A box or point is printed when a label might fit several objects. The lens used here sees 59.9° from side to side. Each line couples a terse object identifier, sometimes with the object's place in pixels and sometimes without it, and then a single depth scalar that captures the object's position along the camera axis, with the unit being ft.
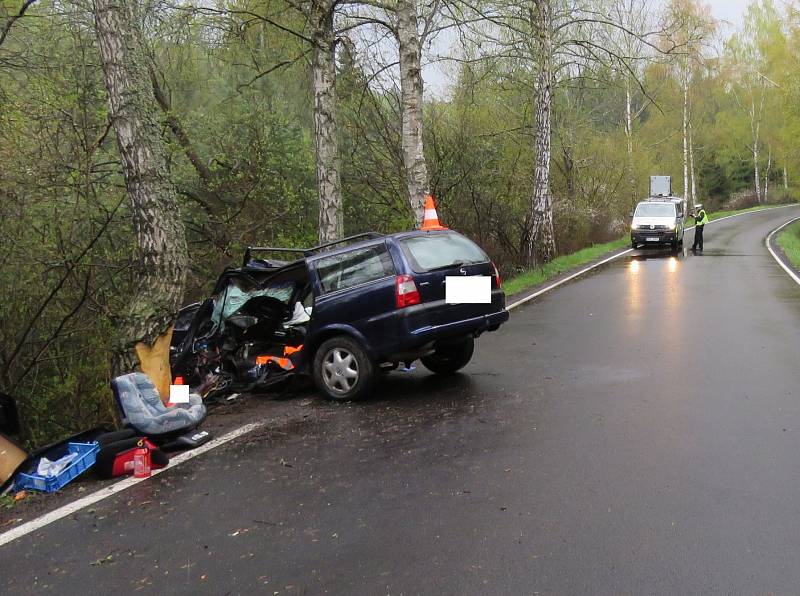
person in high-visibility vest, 82.05
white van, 86.63
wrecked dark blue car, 22.17
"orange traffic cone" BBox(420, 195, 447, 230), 25.51
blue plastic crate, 16.47
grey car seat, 18.78
